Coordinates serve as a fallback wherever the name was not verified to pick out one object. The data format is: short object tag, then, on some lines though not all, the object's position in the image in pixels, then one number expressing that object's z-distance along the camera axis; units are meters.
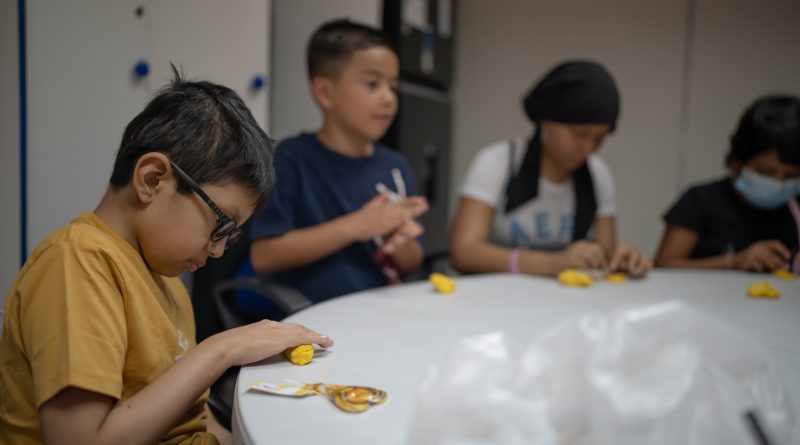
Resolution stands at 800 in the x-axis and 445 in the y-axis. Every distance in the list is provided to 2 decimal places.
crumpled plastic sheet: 0.43
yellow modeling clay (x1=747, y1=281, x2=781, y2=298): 1.25
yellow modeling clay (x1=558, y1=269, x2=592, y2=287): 1.32
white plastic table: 0.56
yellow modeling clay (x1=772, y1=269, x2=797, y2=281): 1.46
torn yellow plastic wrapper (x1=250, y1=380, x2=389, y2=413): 0.59
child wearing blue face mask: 1.60
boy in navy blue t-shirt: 1.36
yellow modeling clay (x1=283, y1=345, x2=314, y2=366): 0.71
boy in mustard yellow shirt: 0.60
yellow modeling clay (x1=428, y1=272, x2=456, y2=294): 1.20
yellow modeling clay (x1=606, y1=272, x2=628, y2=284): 1.39
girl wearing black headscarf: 1.54
